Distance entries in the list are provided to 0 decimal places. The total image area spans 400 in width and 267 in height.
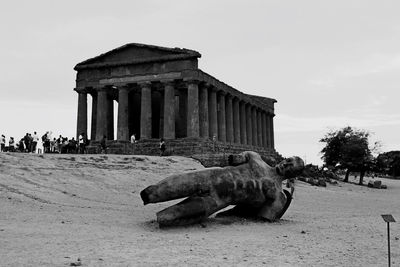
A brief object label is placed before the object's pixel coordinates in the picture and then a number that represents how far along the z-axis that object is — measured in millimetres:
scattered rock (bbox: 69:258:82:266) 7102
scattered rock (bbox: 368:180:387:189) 49062
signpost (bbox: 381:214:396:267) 8304
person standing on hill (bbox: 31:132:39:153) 32062
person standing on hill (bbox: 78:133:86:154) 34516
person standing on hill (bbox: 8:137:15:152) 30391
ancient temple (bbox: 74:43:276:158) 39219
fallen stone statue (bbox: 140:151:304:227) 11352
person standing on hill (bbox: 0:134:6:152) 30094
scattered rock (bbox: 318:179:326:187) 36331
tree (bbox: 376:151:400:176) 58750
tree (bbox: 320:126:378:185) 55250
